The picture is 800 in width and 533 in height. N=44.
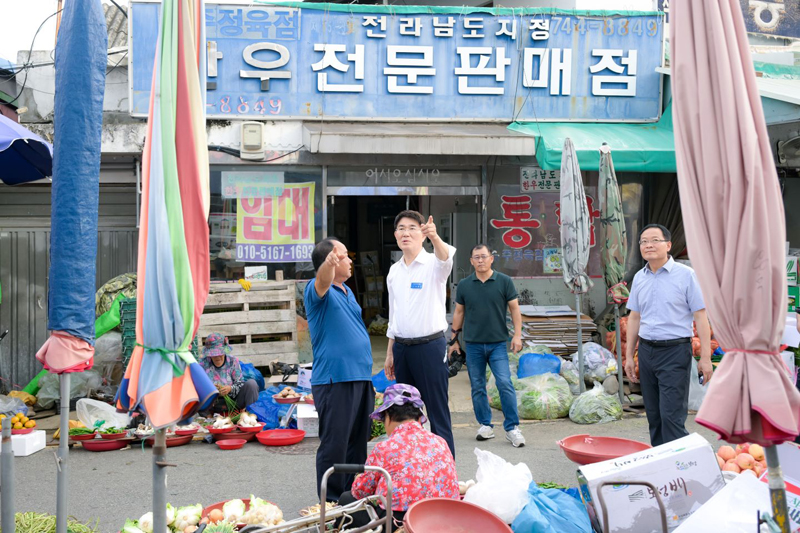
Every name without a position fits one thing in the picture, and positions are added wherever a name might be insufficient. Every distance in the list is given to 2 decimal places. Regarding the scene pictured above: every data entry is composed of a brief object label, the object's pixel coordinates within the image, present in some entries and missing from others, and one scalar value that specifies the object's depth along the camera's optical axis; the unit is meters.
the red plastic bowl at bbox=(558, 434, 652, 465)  4.49
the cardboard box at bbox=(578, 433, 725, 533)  3.68
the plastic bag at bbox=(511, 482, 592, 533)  3.58
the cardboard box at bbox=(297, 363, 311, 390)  8.27
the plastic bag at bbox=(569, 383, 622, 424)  7.66
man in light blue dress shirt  5.11
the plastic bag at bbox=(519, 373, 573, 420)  7.79
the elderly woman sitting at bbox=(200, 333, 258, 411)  7.63
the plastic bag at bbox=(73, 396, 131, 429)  7.27
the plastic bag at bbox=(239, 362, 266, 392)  8.37
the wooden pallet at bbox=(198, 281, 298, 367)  9.06
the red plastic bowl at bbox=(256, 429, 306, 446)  6.90
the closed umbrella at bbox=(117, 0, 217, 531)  2.95
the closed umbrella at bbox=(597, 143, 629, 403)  8.04
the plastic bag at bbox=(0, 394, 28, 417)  7.29
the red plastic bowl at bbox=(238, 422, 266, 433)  7.14
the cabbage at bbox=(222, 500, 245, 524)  3.88
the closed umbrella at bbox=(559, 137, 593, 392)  8.14
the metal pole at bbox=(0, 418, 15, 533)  3.54
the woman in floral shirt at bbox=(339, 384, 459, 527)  3.67
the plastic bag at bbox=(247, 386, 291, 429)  7.54
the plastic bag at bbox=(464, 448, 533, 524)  3.67
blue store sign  9.67
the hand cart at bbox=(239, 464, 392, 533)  3.12
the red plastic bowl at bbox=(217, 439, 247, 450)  6.87
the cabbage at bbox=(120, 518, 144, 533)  3.78
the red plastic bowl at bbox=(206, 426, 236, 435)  7.06
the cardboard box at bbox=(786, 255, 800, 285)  10.16
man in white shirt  5.45
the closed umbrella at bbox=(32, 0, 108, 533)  3.52
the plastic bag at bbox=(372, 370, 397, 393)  8.09
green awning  9.13
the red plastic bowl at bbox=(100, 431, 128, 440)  6.90
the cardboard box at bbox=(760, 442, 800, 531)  3.14
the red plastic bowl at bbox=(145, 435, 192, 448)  6.93
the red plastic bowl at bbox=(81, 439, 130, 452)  6.85
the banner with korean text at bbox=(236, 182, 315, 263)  9.75
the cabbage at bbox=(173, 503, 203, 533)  3.90
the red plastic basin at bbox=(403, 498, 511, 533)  3.35
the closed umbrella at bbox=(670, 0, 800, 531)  2.38
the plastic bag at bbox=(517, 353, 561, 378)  8.51
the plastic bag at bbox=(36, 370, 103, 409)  8.38
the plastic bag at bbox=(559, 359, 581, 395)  8.52
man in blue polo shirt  4.53
